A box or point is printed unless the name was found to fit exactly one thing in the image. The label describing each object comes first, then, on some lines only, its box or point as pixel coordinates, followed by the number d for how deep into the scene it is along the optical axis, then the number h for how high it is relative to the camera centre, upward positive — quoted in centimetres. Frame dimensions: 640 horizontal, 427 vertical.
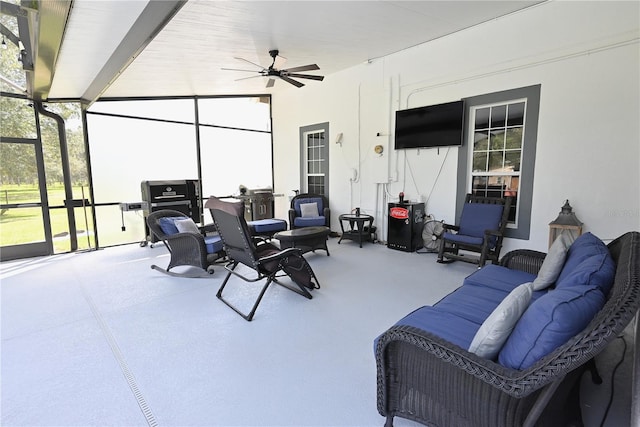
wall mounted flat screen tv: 476 +76
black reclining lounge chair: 303 -85
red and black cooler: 517 -84
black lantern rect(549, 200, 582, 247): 361 -57
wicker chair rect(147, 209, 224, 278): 408 -96
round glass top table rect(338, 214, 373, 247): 570 -100
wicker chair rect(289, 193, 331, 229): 600 -75
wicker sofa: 107 -86
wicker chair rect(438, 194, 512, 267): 411 -77
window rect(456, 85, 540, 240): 414 +33
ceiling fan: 427 +145
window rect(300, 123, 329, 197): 693 +34
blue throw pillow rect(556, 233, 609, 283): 184 -47
